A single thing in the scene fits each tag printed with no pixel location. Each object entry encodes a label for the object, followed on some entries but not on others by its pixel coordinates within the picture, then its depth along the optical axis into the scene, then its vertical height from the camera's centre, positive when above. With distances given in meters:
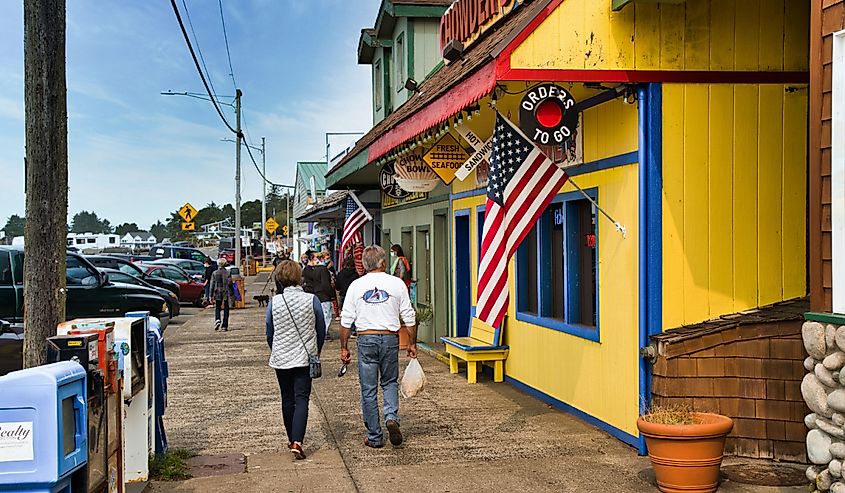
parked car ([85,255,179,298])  25.02 -0.38
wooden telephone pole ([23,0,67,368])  6.48 +0.60
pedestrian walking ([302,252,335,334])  16.64 -0.61
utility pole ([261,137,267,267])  53.66 +3.94
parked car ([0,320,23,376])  9.48 -1.02
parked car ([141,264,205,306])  29.66 -1.09
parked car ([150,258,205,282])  33.81 -0.58
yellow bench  11.70 -1.34
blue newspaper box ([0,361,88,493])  4.25 -0.83
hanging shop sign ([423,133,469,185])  12.12 +1.17
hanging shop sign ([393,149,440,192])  13.85 +1.09
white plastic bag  8.50 -1.23
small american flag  19.55 +0.52
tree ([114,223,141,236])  144.00 +3.74
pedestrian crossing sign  32.97 +1.36
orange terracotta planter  6.41 -1.47
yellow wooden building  7.57 +0.85
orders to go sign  7.81 +1.10
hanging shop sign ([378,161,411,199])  15.53 +1.06
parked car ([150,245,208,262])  45.09 -0.12
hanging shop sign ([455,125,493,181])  10.50 +1.06
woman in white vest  7.93 -0.78
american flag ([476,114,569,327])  8.49 +0.49
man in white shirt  8.26 -0.77
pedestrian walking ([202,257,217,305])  26.81 -0.59
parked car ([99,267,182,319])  21.91 -0.75
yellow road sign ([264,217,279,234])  50.03 +1.29
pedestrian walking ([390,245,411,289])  15.94 -0.37
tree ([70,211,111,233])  134.43 +4.29
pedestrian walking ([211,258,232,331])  20.73 -0.91
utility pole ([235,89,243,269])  33.16 +2.08
